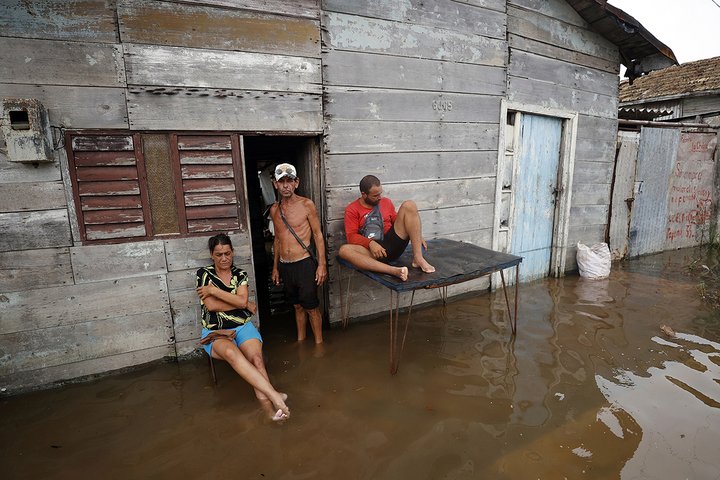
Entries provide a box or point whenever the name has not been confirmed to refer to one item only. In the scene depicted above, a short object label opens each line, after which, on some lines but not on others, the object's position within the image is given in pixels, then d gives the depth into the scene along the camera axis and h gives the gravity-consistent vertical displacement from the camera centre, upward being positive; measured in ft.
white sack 20.48 -5.30
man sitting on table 11.51 -2.18
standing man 12.82 -2.80
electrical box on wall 9.47 +1.07
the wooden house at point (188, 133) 10.21 +1.14
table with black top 11.04 -3.29
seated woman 10.65 -4.21
